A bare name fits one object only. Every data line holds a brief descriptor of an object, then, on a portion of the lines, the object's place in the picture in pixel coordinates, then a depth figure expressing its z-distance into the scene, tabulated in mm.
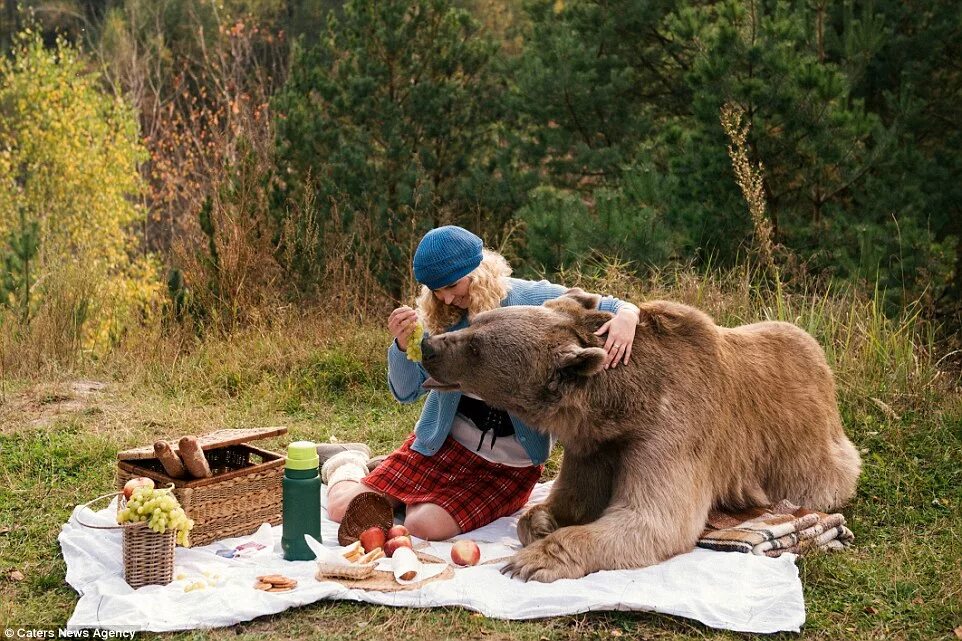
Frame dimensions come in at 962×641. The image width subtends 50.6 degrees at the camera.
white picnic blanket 3479
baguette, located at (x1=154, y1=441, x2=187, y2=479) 4047
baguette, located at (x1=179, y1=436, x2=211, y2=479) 4121
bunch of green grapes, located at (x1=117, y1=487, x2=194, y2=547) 3629
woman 4238
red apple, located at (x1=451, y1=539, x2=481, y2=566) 3988
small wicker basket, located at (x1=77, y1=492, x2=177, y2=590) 3658
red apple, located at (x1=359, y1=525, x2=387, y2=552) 4113
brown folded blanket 4043
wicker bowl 4242
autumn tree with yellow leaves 16516
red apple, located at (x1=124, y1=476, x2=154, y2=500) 3826
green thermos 3959
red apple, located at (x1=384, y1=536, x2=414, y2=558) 4023
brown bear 3812
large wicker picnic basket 4180
